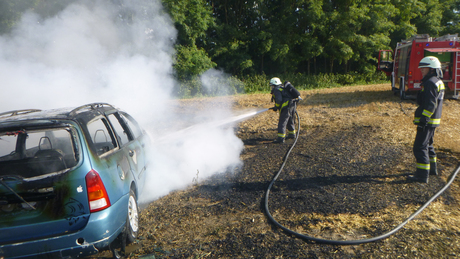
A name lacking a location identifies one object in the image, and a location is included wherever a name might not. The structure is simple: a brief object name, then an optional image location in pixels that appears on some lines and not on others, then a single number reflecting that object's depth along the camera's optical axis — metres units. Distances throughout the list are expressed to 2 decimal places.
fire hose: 3.22
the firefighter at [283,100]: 7.73
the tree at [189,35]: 17.36
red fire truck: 11.54
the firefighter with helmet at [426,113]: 4.73
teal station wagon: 2.55
